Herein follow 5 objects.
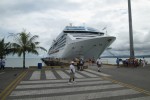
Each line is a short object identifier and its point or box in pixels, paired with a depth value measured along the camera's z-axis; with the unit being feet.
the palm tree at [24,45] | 50.26
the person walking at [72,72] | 23.42
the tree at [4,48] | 52.08
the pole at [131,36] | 48.23
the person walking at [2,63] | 46.84
